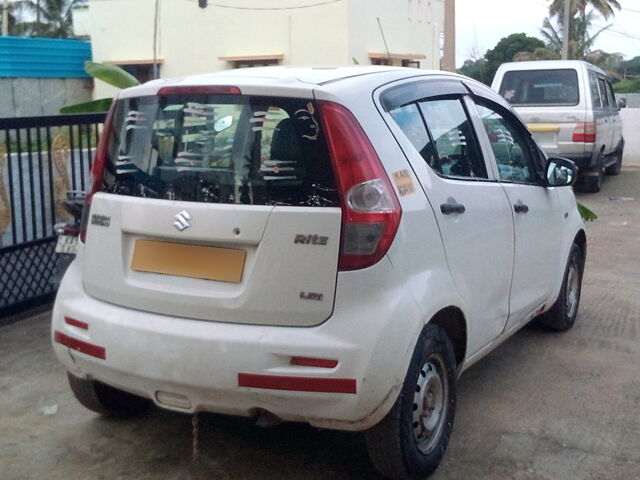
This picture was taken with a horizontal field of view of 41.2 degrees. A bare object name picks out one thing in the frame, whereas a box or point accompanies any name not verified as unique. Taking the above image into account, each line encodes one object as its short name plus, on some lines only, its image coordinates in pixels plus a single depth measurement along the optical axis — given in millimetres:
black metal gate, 6281
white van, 13133
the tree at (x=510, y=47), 44781
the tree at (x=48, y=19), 44219
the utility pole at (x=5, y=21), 33319
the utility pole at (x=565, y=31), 29864
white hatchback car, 3262
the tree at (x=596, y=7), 41859
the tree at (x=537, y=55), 41447
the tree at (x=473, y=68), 37506
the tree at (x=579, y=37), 43781
